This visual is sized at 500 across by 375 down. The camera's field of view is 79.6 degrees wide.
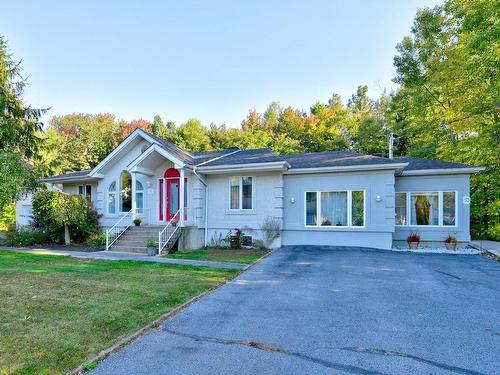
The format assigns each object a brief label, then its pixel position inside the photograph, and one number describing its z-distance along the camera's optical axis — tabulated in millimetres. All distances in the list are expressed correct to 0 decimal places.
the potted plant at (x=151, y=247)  11633
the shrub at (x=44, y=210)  13844
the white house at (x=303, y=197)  12523
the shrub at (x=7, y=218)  23788
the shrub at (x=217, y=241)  13699
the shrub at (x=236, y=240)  13094
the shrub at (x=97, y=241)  13986
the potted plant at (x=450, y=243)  12366
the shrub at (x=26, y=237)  14820
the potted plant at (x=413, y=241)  12625
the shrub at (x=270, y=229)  13000
